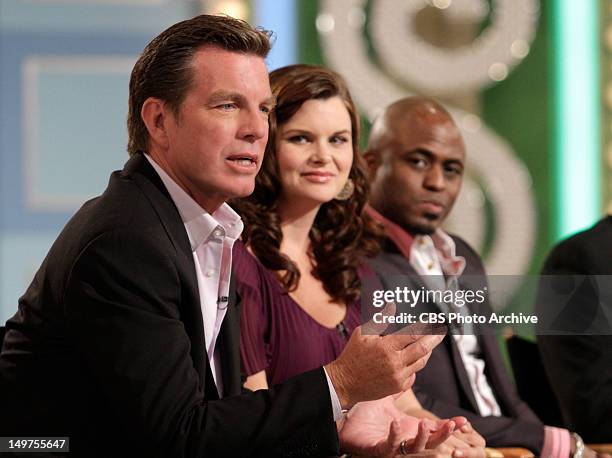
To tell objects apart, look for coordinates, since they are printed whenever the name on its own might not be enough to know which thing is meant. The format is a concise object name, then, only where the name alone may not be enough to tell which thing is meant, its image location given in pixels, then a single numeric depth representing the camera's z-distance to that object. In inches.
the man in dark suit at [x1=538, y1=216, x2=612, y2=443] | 269.4
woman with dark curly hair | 279.1
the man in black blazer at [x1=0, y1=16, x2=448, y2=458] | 261.3
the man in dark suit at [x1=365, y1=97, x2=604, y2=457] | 285.8
